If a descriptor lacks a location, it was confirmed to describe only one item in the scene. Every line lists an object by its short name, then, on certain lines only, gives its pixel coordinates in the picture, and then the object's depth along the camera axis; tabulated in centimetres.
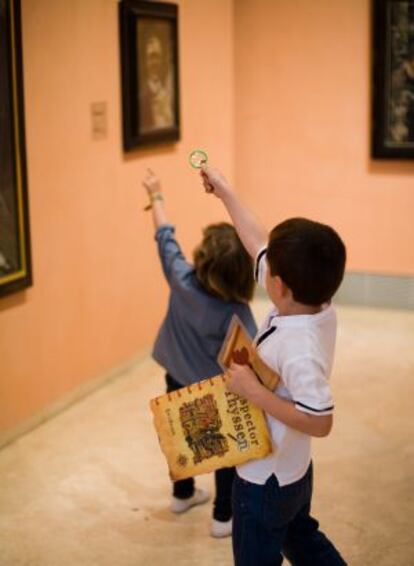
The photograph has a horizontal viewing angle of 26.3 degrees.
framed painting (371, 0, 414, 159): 512
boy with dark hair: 171
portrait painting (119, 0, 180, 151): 412
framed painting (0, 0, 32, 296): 328
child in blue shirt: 256
